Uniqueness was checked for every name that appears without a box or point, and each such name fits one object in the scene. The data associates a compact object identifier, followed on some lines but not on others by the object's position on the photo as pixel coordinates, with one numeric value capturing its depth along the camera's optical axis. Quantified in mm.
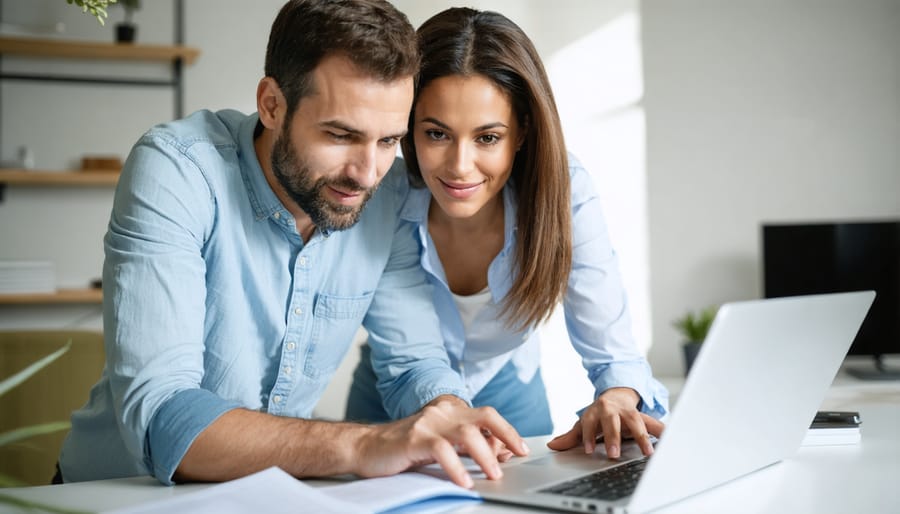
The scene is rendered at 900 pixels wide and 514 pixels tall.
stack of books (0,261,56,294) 3184
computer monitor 3629
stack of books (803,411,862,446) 1207
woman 1470
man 1021
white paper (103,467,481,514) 833
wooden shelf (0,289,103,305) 3162
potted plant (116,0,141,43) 3352
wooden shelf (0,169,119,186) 3229
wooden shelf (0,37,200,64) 3273
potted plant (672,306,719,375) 3492
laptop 800
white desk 881
